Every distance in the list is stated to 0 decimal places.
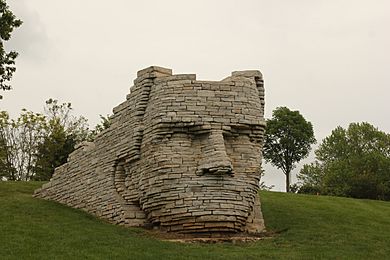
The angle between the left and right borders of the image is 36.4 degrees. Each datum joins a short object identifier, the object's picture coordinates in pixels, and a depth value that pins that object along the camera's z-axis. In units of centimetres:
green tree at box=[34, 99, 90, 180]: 4419
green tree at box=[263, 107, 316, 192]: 5159
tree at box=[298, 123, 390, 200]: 4828
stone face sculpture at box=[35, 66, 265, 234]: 1805
